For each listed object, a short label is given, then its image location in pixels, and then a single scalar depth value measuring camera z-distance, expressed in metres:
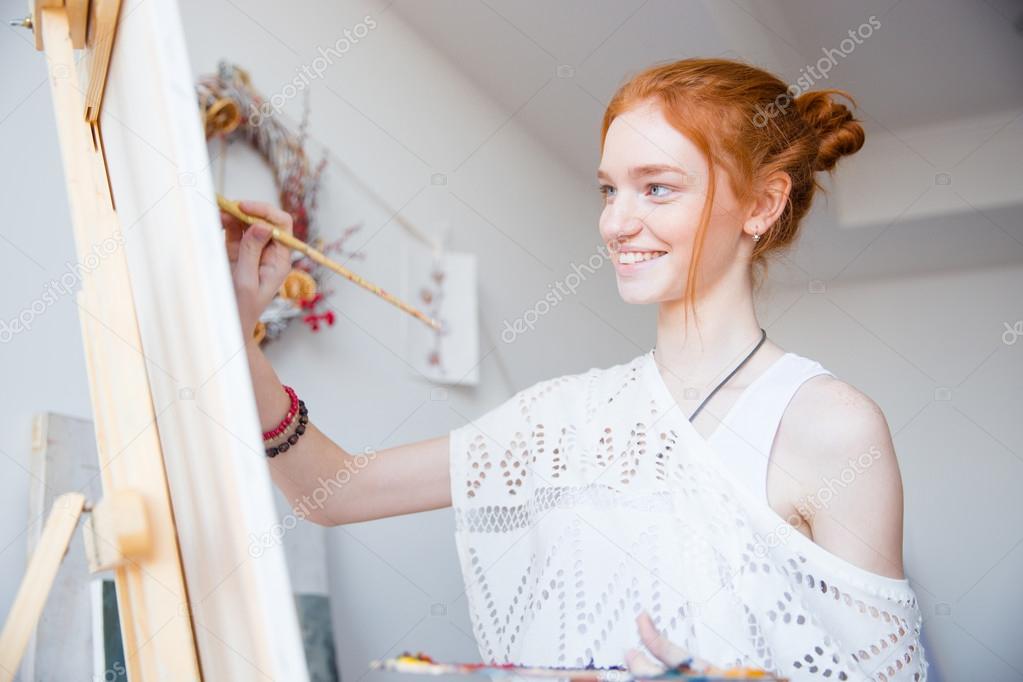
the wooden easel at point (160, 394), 0.71
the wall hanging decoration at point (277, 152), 2.00
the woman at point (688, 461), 1.17
